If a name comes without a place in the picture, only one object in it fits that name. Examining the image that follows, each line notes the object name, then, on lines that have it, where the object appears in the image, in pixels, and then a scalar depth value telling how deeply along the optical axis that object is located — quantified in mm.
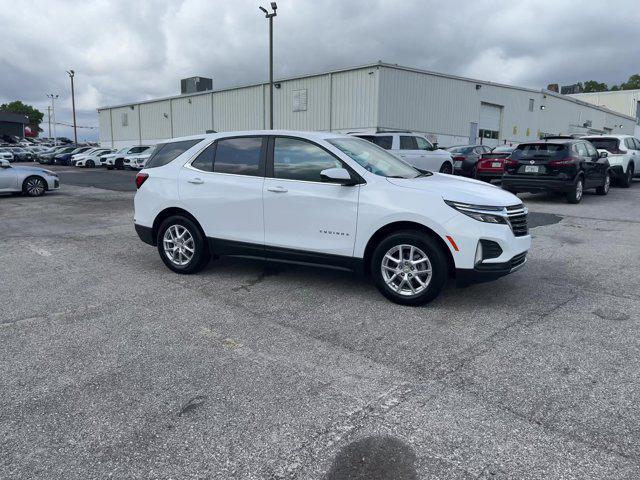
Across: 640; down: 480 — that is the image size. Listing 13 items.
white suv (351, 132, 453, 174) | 17172
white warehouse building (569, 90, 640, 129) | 59469
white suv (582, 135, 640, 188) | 17250
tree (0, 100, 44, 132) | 129500
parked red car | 17031
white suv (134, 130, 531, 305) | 4859
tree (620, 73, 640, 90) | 94688
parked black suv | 12383
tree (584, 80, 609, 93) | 97500
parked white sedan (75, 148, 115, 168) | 38625
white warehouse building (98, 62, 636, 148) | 27297
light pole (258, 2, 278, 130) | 21500
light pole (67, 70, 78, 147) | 53812
